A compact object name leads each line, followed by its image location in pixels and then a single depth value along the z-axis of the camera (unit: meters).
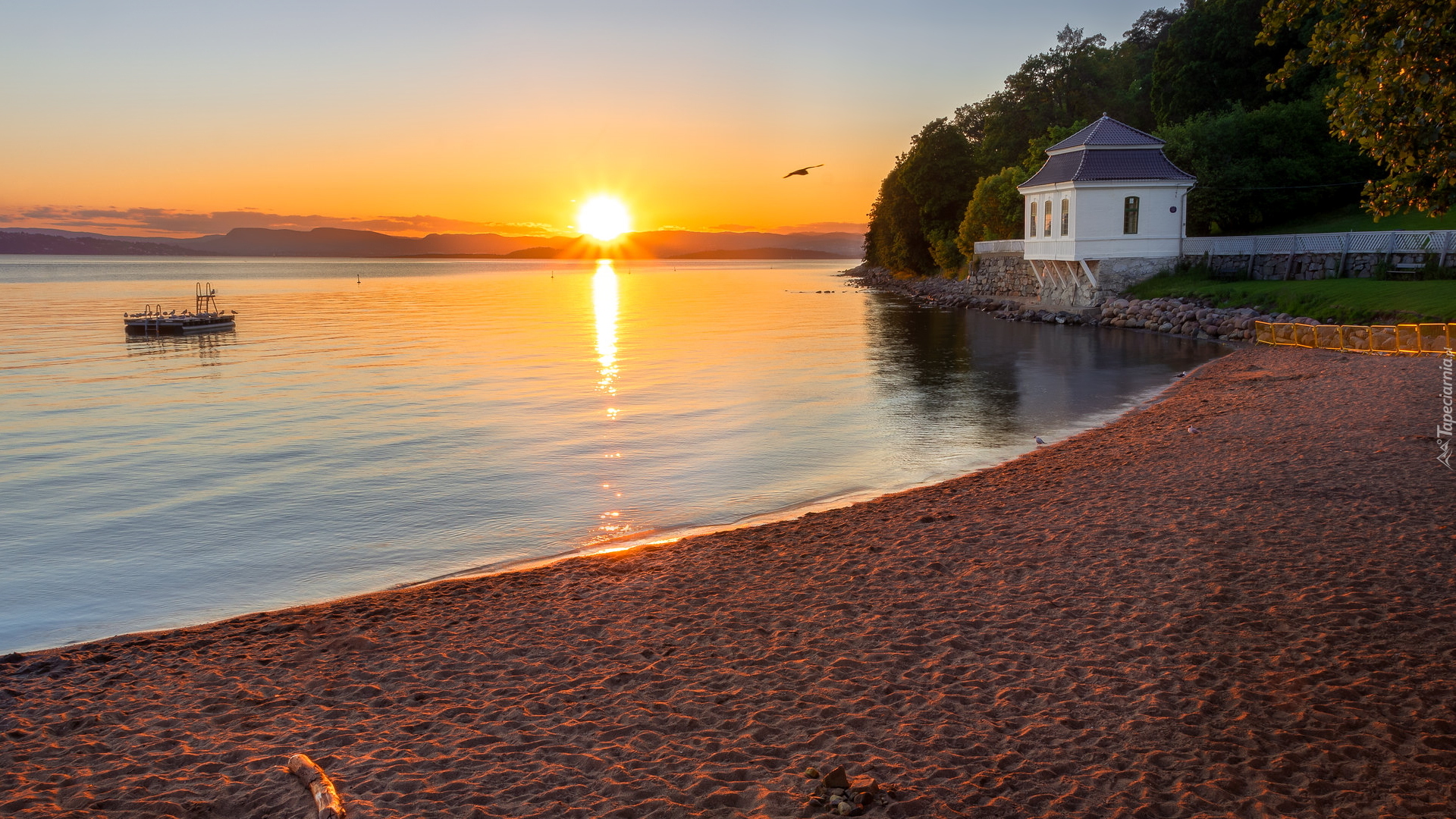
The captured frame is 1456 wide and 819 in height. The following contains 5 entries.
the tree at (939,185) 81.69
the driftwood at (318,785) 5.37
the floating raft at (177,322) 51.41
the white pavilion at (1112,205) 44.81
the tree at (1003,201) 65.06
